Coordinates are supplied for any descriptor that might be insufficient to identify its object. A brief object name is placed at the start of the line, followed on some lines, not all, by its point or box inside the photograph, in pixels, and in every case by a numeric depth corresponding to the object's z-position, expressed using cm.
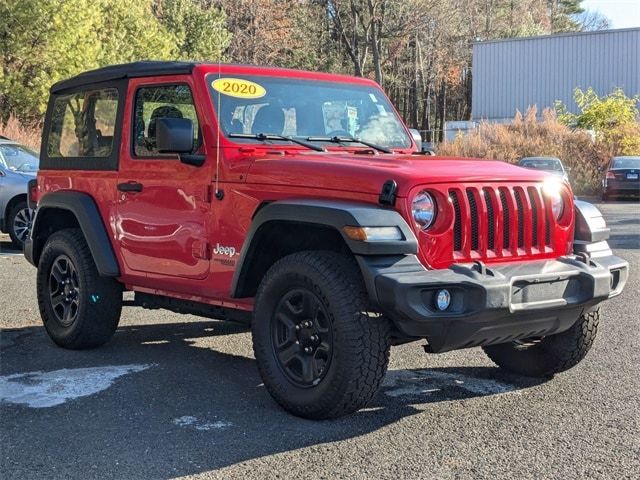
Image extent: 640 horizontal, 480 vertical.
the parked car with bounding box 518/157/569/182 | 2395
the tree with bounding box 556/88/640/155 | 3184
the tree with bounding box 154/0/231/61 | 3556
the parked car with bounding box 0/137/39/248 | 1267
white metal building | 4253
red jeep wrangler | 427
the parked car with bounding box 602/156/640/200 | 2472
